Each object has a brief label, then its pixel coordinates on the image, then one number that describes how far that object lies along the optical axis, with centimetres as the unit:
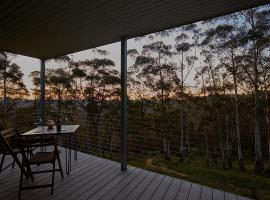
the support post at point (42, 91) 541
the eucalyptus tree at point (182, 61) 1155
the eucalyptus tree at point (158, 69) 1213
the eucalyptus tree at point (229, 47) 932
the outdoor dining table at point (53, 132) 332
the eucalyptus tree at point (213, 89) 1057
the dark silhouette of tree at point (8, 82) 998
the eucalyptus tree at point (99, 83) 1268
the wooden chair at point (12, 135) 300
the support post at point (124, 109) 366
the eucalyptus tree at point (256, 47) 817
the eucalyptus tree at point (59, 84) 1224
